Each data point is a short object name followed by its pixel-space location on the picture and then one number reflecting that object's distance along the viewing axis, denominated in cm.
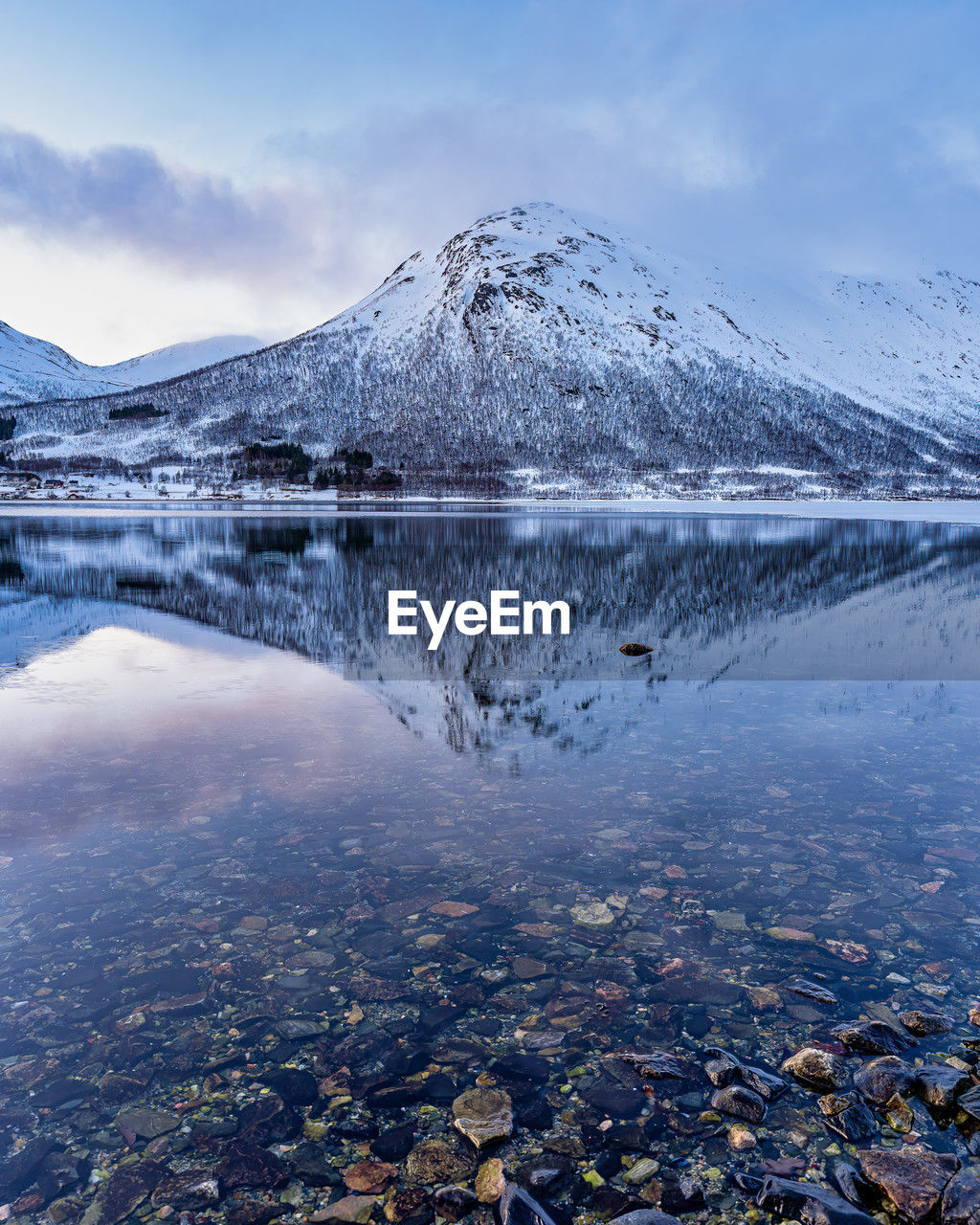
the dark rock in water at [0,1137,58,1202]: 378
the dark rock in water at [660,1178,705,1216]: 371
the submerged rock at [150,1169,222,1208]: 374
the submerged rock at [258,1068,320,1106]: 434
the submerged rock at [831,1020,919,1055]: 468
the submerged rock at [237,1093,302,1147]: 409
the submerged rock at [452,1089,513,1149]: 410
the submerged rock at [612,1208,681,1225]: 356
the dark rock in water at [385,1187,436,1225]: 365
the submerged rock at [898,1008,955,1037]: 480
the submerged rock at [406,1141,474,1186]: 388
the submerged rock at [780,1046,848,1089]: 441
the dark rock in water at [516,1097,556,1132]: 417
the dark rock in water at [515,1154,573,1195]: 379
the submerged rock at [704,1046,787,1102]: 437
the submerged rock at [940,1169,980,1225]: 354
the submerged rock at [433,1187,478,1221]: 368
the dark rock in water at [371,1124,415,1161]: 400
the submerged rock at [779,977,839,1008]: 511
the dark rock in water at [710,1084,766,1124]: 422
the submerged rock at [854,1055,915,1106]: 432
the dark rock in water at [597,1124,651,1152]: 404
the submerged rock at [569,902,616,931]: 602
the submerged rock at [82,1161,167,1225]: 365
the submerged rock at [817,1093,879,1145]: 409
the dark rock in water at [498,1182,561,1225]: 358
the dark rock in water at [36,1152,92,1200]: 379
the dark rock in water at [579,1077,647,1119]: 426
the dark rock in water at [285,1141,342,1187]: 386
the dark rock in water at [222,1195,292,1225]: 366
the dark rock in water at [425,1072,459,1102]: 438
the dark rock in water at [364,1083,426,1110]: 434
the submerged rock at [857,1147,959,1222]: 364
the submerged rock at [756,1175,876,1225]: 358
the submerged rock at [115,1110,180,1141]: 413
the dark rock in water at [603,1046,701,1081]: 450
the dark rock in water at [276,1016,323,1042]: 483
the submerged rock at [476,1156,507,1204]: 377
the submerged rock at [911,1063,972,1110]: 427
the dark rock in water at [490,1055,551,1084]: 452
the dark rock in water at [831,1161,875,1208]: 370
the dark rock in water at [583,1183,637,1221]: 368
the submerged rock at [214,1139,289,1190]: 385
